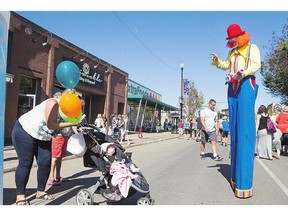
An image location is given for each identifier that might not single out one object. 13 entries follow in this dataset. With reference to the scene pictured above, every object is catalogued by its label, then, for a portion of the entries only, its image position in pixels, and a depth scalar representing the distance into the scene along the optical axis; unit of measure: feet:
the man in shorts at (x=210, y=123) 22.41
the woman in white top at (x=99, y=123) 34.68
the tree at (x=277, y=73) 61.96
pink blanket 9.83
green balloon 10.76
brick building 31.34
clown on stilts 11.50
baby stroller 10.09
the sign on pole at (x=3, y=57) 8.31
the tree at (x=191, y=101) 138.60
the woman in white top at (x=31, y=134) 10.09
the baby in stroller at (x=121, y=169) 9.91
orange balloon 10.24
